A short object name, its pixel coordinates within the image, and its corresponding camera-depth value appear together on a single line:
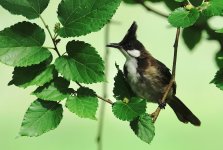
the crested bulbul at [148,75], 6.48
